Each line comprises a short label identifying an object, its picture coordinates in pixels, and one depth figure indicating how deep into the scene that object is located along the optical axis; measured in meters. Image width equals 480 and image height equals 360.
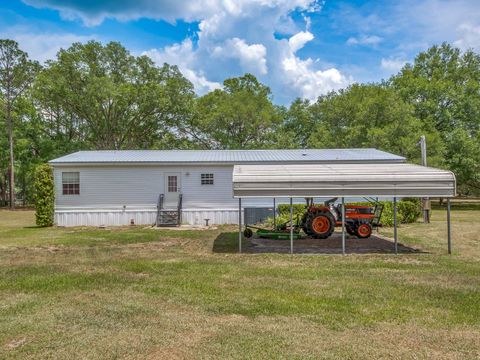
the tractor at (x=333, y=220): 12.41
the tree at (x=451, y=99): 27.91
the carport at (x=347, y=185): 9.73
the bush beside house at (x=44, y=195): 16.52
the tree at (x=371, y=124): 26.69
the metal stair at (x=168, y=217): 16.89
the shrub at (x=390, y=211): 16.16
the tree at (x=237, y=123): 32.41
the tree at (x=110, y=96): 30.25
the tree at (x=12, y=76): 28.47
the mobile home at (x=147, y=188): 17.36
